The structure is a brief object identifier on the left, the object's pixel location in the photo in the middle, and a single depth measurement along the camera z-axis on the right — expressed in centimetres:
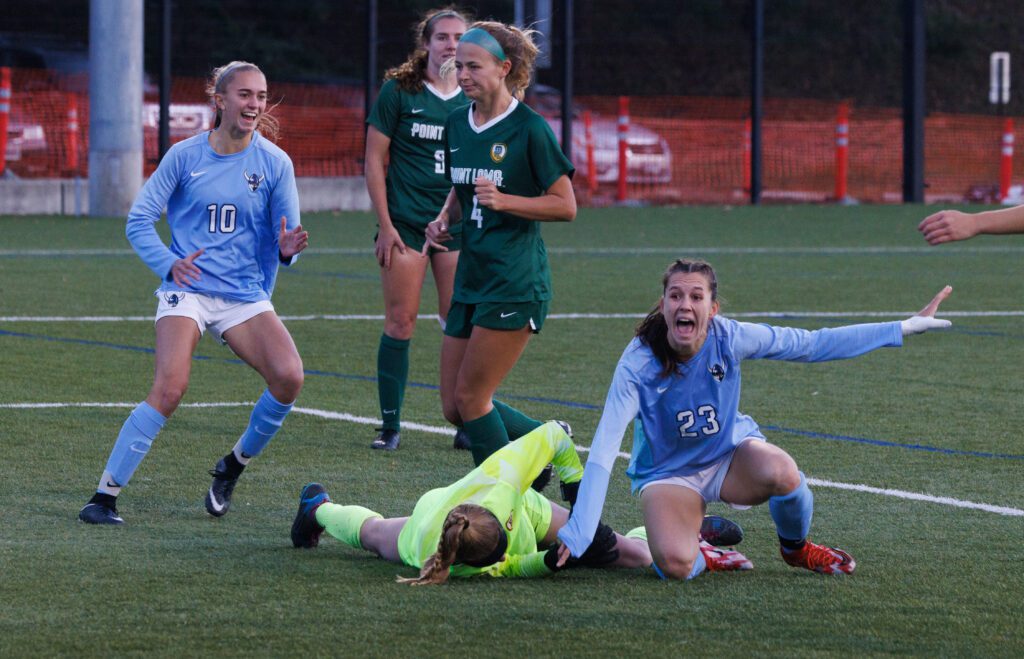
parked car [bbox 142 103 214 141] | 5441
